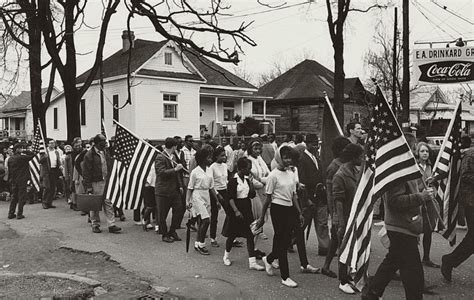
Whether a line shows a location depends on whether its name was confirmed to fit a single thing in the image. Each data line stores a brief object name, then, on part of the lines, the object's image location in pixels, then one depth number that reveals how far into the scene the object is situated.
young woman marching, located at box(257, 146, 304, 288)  6.68
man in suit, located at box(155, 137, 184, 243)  9.61
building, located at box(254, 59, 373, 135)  44.66
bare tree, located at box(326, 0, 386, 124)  21.11
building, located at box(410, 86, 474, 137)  51.35
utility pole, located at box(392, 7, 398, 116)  26.81
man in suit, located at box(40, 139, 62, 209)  14.82
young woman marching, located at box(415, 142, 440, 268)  7.41
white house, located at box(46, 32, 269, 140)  31.59
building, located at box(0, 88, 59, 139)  53.41
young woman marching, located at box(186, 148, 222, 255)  8.59
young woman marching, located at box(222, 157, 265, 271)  7.67
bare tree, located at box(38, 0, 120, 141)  16.06
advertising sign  23.30
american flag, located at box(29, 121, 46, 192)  14.46
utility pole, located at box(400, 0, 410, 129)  19.81
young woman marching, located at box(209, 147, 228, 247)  9.03
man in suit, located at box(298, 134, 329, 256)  8.03
